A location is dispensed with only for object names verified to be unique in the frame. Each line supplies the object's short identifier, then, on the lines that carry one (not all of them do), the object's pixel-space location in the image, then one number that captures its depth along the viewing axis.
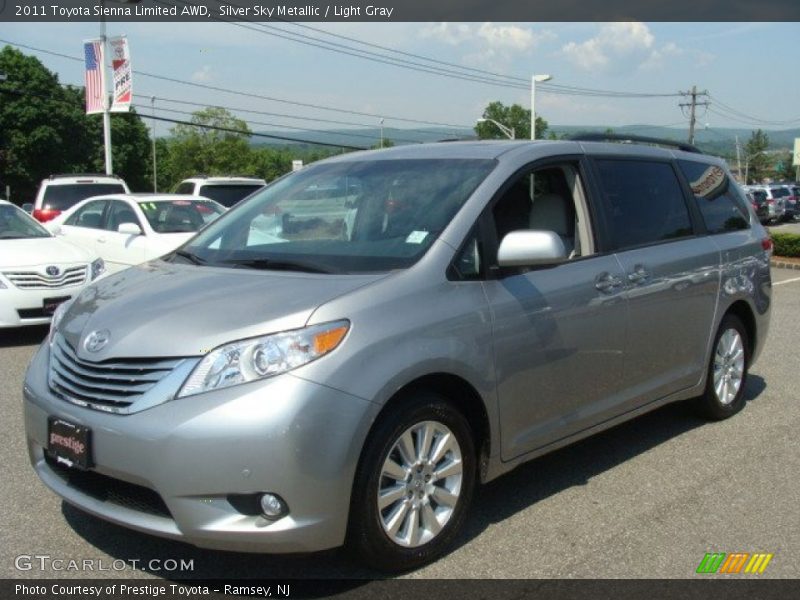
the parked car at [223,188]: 16.39
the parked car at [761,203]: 35.78
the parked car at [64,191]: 16.17
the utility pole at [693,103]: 69.56
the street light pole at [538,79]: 37.41
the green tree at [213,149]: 73.19
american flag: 26.44
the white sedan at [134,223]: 10.69
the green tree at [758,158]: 129.50
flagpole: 26.25
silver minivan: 3.06
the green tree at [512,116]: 92.19
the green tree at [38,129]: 57.56
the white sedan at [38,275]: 8.27
